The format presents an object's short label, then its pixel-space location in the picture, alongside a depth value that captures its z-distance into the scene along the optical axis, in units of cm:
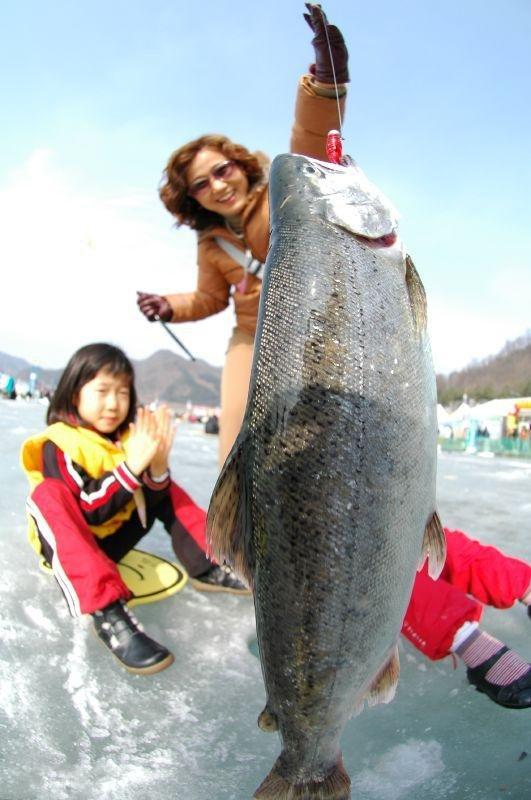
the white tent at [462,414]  3894
